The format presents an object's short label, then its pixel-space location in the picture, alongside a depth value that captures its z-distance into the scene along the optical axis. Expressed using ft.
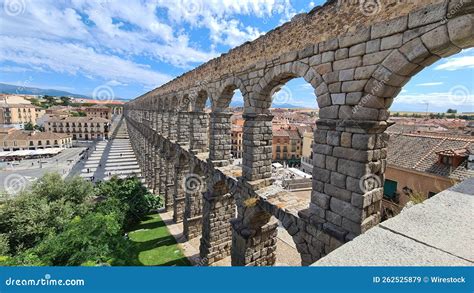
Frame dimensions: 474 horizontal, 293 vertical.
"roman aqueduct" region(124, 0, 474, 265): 12.00
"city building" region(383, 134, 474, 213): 34.55
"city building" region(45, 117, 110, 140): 178.40
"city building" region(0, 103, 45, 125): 186.09
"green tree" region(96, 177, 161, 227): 49.98
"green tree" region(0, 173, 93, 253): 34.78
